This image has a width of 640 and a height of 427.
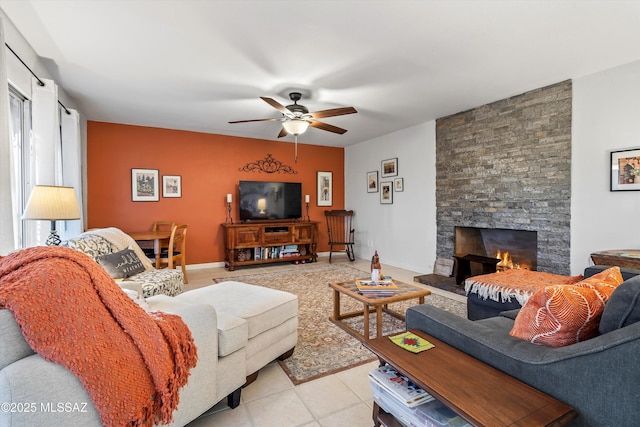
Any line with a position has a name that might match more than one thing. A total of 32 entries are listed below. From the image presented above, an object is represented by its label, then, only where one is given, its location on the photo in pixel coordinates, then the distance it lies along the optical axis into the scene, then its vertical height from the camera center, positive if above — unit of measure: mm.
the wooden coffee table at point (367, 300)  2463 -733
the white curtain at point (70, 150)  3625 +698
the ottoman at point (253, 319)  1729 -687
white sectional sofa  888 -640
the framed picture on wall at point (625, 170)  2871 +365
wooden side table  2504 -413
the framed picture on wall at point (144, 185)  5070 +391
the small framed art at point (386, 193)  5746 +300
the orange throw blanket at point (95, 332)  921 -404
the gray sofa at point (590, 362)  867 -510
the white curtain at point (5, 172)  1890 +229
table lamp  2324 +36
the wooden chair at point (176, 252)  4070 -615
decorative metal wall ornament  5961 +833
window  2646 +521
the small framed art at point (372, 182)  6102 +539
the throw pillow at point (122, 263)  2830 -519
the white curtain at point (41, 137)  2766 +655
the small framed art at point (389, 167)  5598 +766
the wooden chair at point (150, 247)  4382 -548
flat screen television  5805 +165
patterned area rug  2219 -1091
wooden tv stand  5430 -602
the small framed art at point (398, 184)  5496 +439
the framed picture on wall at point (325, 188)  6719 +447
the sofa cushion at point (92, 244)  2826 -337
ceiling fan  3362 +1059
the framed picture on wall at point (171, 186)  5281 +395
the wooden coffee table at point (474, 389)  889 -593
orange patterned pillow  1149 -403
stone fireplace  3400 +462
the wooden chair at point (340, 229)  6797 -454
